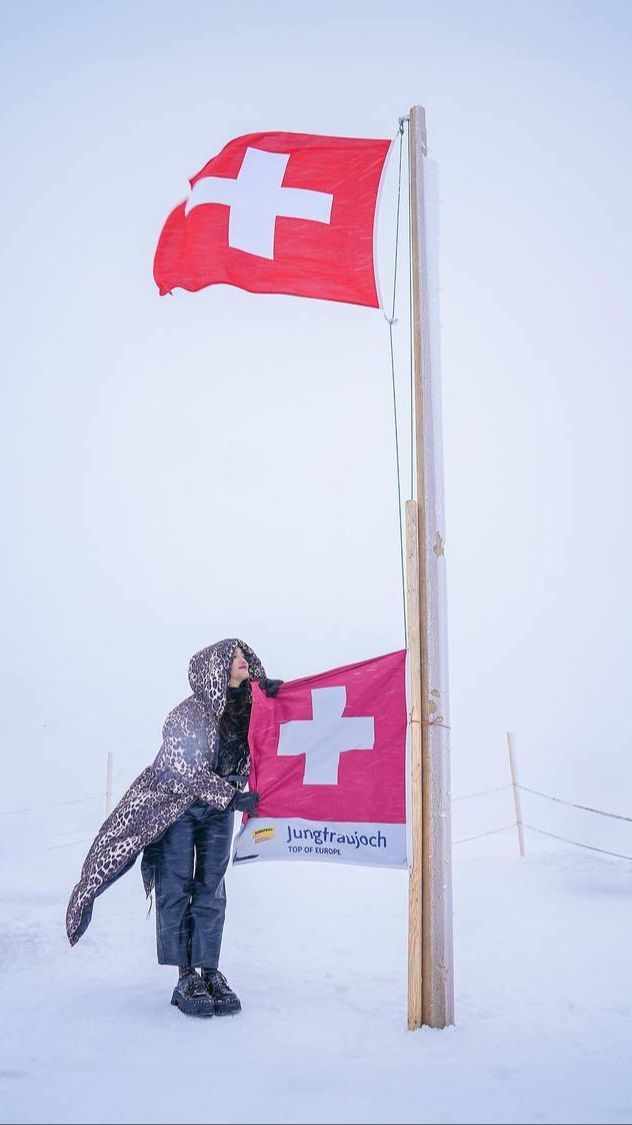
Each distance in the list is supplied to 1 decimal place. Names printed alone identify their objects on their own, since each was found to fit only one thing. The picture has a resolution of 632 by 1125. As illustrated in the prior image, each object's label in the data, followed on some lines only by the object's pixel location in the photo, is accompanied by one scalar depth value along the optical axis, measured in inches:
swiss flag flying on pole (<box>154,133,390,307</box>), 158.2
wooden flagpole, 131.8
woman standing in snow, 150.2
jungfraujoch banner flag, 144.5
